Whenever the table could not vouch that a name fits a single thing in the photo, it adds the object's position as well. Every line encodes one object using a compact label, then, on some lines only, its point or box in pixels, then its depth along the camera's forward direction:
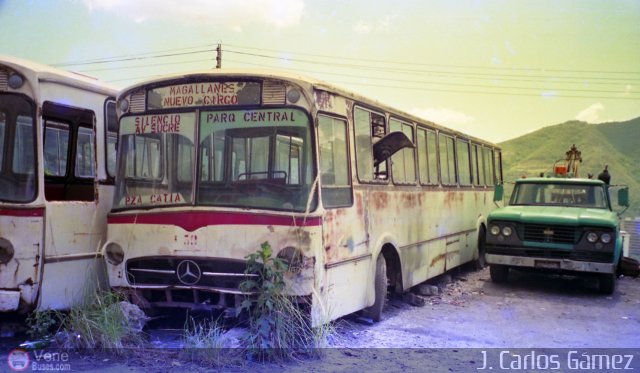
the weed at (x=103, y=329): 5.63
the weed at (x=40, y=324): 5.95
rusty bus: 5.87
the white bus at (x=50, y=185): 6.05
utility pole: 26.22
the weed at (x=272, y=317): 5.52
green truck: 9.68
